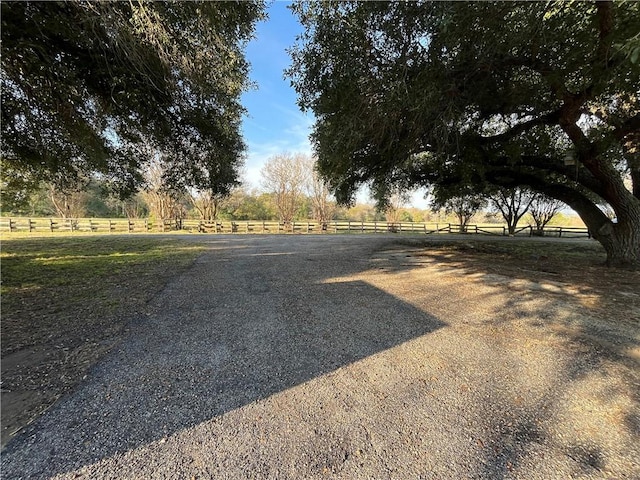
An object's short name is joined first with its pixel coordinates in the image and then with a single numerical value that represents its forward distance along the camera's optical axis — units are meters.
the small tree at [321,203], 29.43
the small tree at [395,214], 26.55
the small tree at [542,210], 21.53
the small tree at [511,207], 21.89
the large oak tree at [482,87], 3.84
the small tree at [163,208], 25.03
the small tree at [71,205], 26.75
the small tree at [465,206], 18.82
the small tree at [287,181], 28.36
